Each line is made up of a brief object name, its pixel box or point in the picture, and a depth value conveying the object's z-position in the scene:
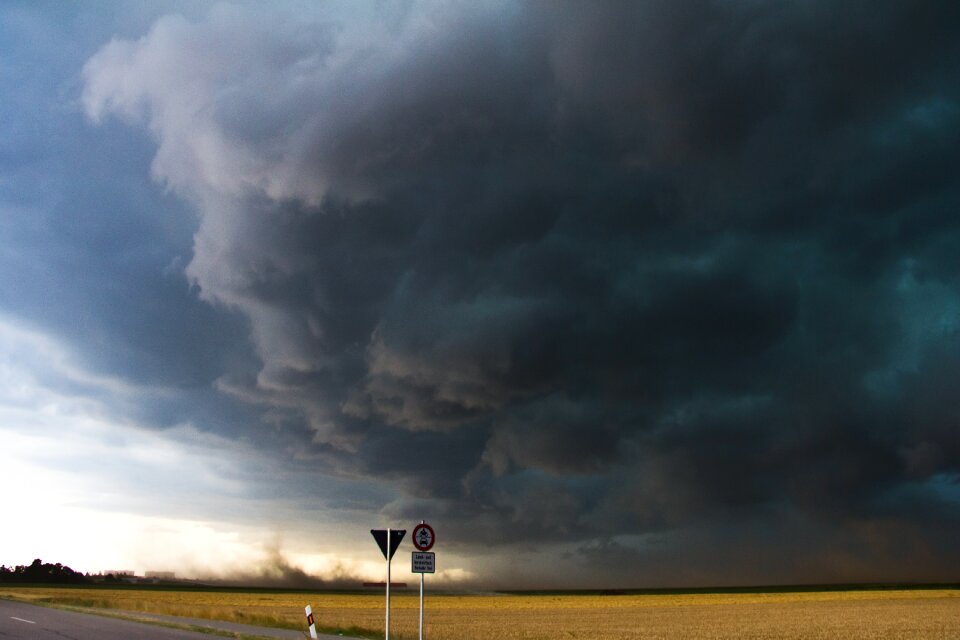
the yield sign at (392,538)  20.77
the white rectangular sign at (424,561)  20.06
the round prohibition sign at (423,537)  20.11
